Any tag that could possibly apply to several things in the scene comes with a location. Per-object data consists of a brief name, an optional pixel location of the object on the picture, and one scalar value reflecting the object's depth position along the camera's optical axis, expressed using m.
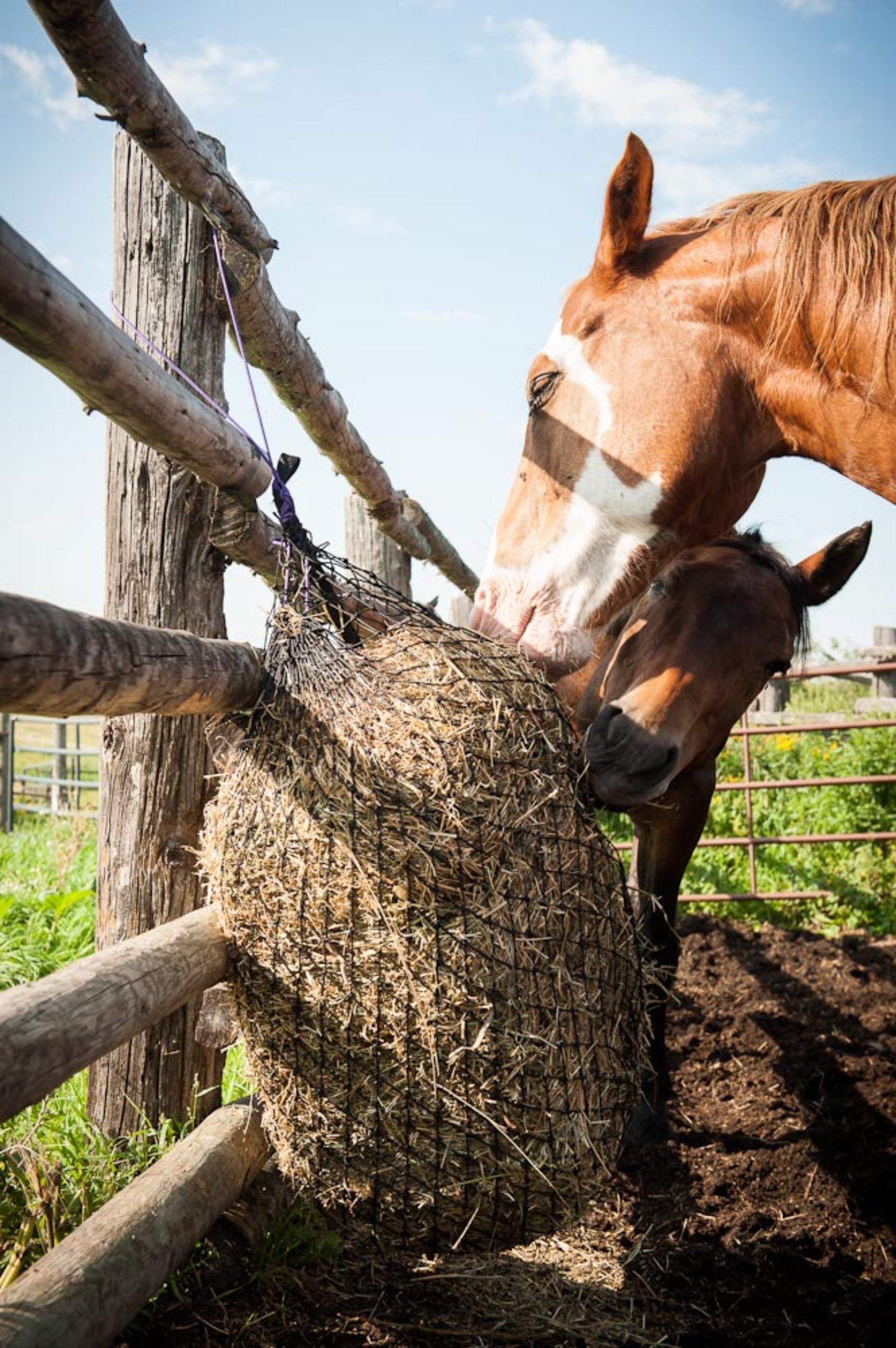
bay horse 2.66
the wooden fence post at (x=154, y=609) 2.12
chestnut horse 2.14
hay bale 1.63
